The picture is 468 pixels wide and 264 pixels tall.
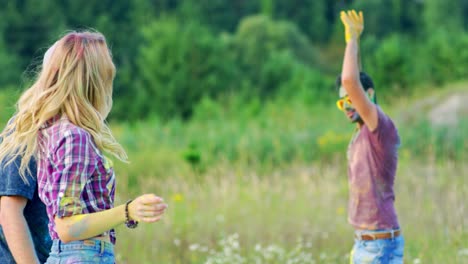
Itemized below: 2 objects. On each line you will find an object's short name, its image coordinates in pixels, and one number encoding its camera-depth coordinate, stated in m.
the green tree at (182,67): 71.48
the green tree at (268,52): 79.48
